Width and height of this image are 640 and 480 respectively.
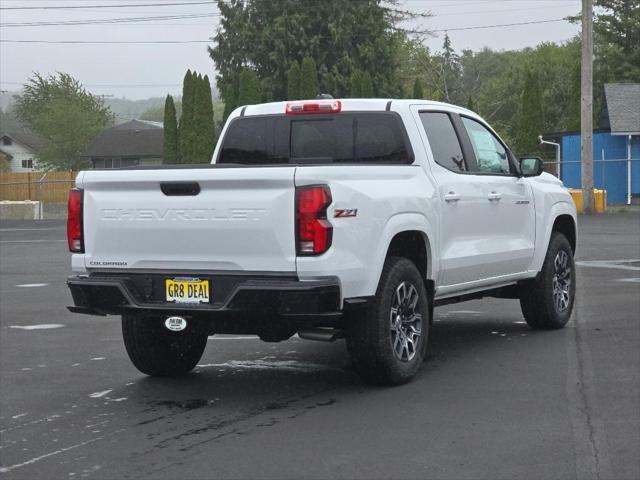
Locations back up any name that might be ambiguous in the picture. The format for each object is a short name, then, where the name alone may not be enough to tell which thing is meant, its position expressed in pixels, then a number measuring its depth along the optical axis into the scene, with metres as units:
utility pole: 35.53
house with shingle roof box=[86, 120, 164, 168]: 97.06
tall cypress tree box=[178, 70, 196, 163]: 56.41
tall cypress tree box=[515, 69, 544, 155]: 48.25
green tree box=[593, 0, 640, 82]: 65.38
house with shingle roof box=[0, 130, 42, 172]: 132.77
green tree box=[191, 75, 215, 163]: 56.88
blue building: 44.06
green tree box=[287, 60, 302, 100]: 57.22
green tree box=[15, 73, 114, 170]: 101.62
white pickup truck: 7.62
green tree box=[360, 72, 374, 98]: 57.38
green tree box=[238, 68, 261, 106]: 56.41
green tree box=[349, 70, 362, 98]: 56.41
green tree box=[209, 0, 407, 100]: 69.94
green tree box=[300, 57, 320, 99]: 56.94
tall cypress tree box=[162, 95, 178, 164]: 60.44
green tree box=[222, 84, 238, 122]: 65.49
